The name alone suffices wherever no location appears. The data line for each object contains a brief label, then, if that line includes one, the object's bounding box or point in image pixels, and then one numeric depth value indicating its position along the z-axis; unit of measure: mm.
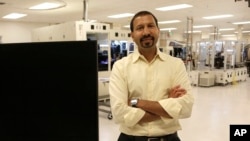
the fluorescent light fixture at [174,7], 8398
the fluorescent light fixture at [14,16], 10341
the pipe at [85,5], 7314
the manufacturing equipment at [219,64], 10406
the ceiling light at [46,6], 8037
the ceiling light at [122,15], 10495
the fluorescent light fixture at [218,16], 11016
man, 1595
